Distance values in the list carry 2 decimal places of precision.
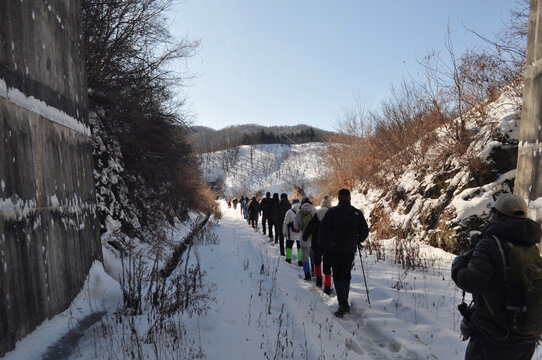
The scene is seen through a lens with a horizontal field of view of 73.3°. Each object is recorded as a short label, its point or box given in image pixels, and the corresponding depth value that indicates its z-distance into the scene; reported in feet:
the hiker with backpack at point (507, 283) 8.30
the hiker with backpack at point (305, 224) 27.84
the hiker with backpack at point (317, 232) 25.64
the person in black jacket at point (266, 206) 53.79
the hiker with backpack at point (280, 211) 43.75
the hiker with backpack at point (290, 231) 33.64
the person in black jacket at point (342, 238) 19.95
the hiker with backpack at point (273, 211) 46.93
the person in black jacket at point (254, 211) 75.25
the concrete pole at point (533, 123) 19.67
